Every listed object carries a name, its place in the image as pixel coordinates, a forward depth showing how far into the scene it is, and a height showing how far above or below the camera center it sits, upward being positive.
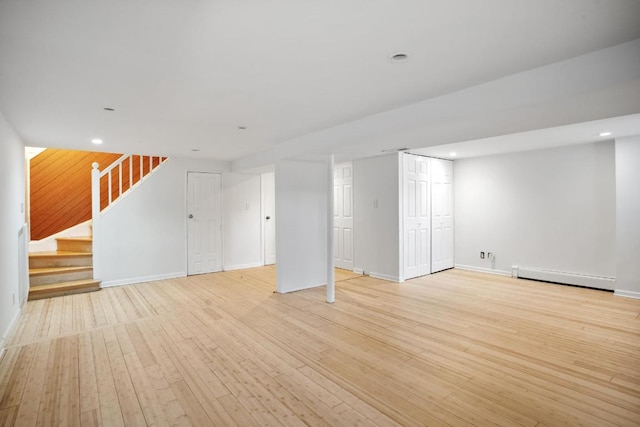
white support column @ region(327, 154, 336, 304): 4.59 -0.13
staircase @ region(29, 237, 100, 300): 4.89 -0.92
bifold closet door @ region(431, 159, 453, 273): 6.32 -0.10
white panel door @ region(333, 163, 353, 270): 6.54 -0.11
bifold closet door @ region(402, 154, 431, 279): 5.70 -0.11
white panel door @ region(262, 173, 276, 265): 7.32 -0.10
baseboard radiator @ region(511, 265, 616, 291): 4.97 -1.18
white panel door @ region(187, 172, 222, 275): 6.38 -0.22
